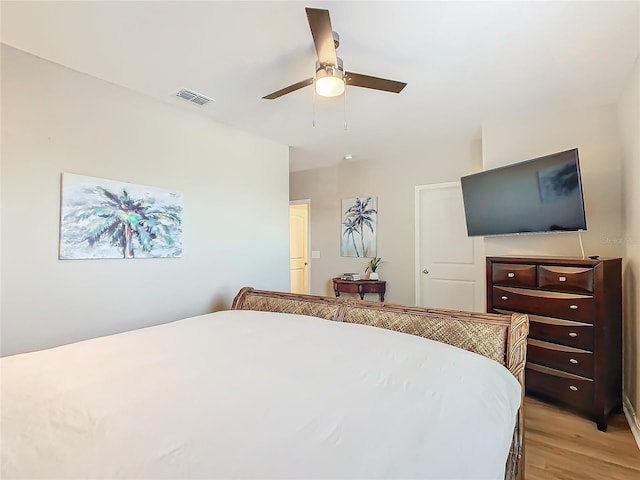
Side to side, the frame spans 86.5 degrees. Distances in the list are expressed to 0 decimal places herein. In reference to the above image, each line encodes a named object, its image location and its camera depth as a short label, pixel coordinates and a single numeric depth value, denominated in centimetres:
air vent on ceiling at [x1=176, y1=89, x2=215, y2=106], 271
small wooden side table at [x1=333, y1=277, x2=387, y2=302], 447
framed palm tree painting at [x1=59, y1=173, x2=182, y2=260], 235
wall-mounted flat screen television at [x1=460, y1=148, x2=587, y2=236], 257
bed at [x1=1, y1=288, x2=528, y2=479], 80
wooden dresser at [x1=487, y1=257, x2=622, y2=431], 236
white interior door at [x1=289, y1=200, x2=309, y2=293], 641
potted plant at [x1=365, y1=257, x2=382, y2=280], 461
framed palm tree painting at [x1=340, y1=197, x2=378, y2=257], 475
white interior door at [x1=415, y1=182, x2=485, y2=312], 399
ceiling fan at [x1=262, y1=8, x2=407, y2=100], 162
